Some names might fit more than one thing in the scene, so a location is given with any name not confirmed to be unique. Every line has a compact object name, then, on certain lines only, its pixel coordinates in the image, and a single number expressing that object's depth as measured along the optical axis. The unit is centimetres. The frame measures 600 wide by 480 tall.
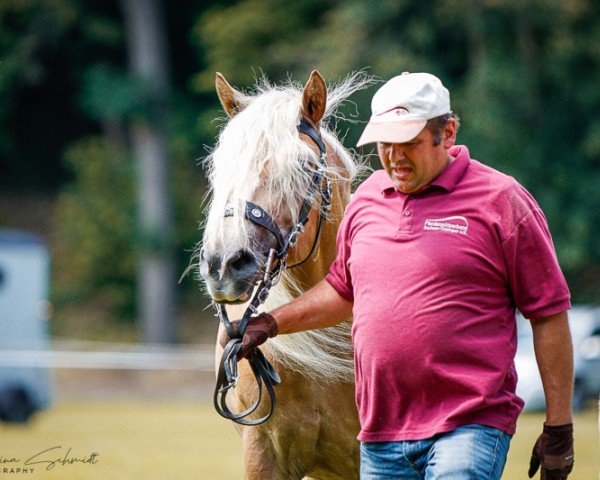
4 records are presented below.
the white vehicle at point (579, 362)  3416
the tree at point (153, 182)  5109
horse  832
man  734
